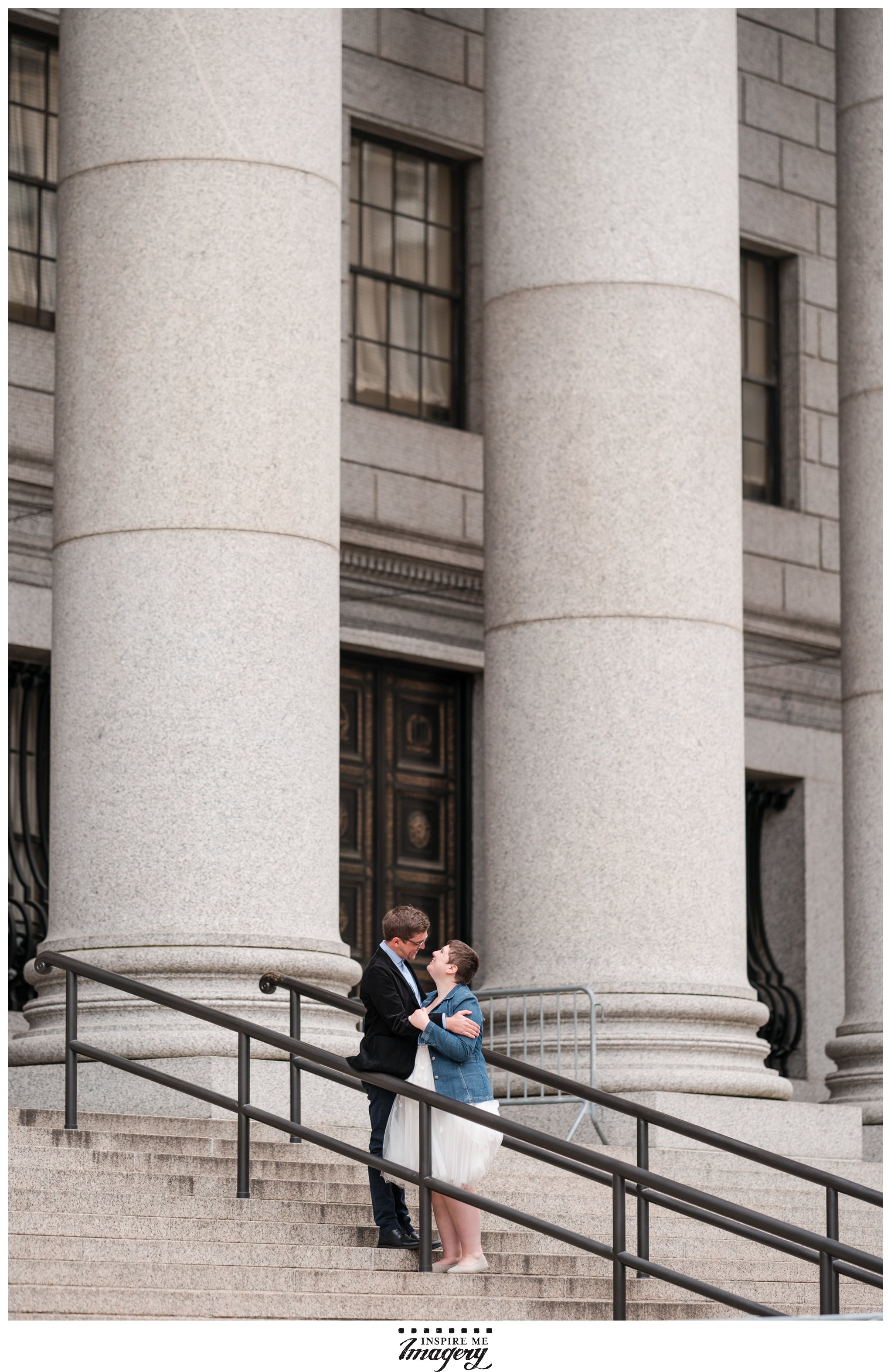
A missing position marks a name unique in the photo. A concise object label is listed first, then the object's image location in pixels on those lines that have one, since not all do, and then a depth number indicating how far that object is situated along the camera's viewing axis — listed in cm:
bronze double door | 2136
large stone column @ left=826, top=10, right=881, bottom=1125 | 1958
